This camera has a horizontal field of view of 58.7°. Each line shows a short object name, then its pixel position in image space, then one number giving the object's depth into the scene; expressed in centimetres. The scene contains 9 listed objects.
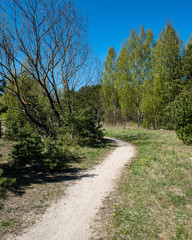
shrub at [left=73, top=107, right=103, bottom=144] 1075
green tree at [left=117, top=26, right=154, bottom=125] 2297
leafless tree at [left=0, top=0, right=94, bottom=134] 927
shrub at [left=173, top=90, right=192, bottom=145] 978
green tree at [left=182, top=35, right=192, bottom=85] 1952
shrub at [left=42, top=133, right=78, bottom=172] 640
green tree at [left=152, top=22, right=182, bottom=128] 2038
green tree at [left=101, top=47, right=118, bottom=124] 2653
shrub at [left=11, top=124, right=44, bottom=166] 654
